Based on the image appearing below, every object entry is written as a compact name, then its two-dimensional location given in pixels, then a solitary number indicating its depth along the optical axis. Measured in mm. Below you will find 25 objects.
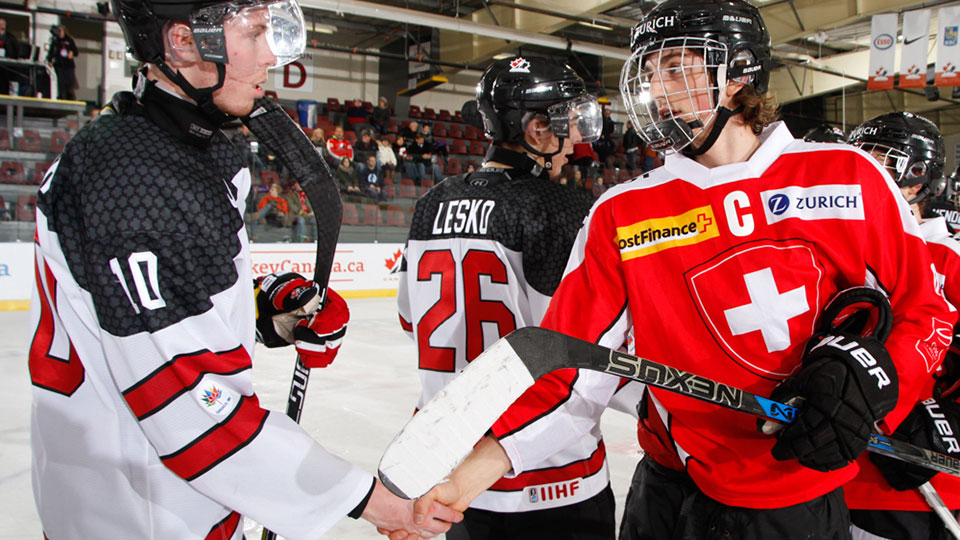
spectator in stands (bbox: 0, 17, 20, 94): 10482
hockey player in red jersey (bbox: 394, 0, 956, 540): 1257
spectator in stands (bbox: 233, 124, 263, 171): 9297
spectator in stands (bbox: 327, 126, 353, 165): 9812
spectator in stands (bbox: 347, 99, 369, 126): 14328
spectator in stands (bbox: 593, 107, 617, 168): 13969
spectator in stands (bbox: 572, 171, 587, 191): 11559
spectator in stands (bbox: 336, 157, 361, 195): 9625
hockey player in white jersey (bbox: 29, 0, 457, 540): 1045
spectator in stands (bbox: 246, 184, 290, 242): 8646
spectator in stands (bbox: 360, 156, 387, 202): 9812
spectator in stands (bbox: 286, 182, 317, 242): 8812
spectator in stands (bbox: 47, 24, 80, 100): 11070
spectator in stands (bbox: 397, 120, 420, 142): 13959
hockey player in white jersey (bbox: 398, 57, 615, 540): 1808
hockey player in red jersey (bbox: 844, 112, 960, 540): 1597
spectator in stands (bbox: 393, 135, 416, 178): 13238
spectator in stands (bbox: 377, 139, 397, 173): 10234
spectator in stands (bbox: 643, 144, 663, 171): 15945
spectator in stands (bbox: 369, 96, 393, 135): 14383
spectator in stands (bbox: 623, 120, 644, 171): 15421
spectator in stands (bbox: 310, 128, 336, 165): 10902
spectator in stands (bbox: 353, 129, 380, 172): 12031
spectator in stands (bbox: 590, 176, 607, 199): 11493
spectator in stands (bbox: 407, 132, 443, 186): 10760
